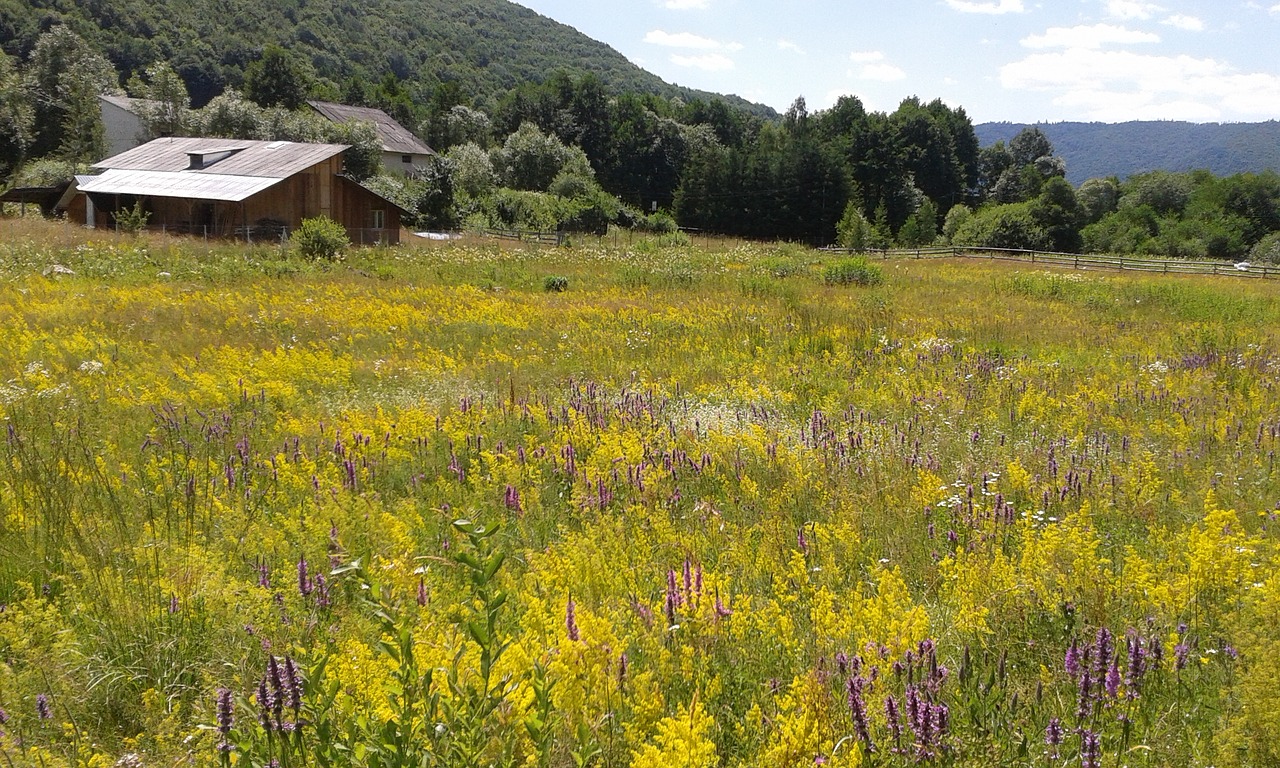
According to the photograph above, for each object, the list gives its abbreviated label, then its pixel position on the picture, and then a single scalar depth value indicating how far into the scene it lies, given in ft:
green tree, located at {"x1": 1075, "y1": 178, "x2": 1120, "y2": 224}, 301.84
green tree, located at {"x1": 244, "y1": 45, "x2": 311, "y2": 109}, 284.61
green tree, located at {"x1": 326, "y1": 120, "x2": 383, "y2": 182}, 179.93
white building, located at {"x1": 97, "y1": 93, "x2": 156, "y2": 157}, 224.12
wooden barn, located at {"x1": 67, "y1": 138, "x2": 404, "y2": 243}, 111.86
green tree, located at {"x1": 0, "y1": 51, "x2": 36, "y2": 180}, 192.13
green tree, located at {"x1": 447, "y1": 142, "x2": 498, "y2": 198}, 191.11
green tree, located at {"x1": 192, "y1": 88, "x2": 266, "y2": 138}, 195.11
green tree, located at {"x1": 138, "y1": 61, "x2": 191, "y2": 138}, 209.56
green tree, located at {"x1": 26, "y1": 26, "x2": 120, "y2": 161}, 201.87
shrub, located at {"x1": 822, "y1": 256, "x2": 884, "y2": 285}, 79.56
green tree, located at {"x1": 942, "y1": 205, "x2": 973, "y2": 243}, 250.57
